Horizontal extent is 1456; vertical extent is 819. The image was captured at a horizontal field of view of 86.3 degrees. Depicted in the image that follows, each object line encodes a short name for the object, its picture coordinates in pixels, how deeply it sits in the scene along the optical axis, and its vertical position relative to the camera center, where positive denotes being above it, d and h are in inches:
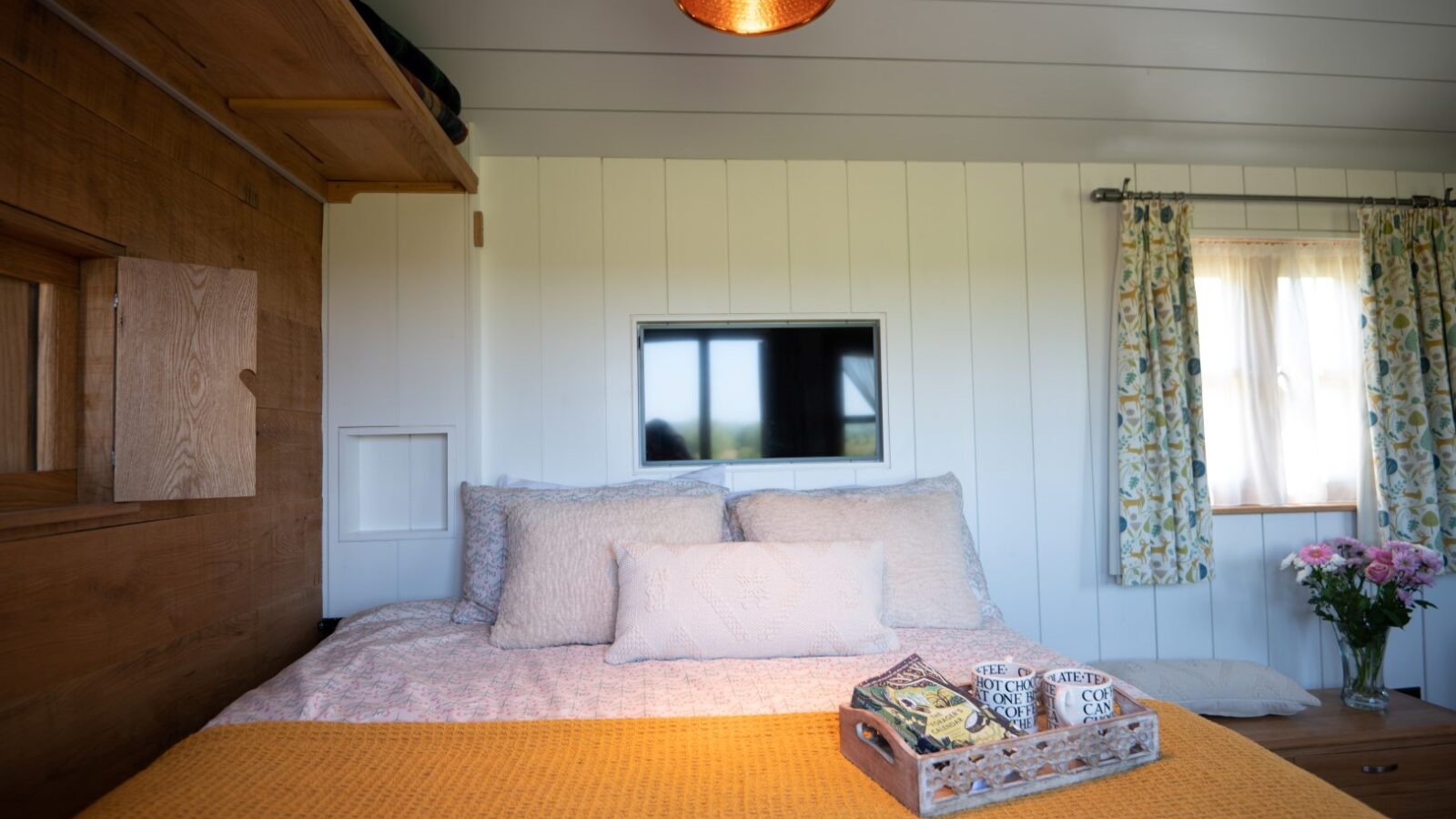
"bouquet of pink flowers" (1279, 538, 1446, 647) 87.7 -16.9
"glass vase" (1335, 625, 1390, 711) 87.4 -27.8
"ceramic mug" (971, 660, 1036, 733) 45.4 -15.0
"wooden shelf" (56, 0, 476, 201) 51.9 +29.5
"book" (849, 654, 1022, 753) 40.9 -14.8
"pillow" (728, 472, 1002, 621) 81.9 -7.8
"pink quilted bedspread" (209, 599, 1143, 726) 52.0 -17.5
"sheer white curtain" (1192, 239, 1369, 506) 104.7 +8.2
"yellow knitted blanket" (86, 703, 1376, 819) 37.9 -17.5
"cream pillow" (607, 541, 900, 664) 63.9 -13.3
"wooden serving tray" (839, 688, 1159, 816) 37.3 -16.2
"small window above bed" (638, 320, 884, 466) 94.2 +6.4
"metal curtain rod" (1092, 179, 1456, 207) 98.8 +31.0
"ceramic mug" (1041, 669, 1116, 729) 43.5 -14.8
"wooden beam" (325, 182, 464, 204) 87.3 +29.7
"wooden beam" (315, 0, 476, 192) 52.2 +29.5
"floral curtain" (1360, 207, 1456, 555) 100.2 +8.9
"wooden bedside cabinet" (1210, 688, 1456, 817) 78.5 -33.0
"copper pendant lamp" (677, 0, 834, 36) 52.7 +29.7
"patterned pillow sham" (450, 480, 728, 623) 78.3 -8.1
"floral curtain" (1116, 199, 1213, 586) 96.0 +2.4
